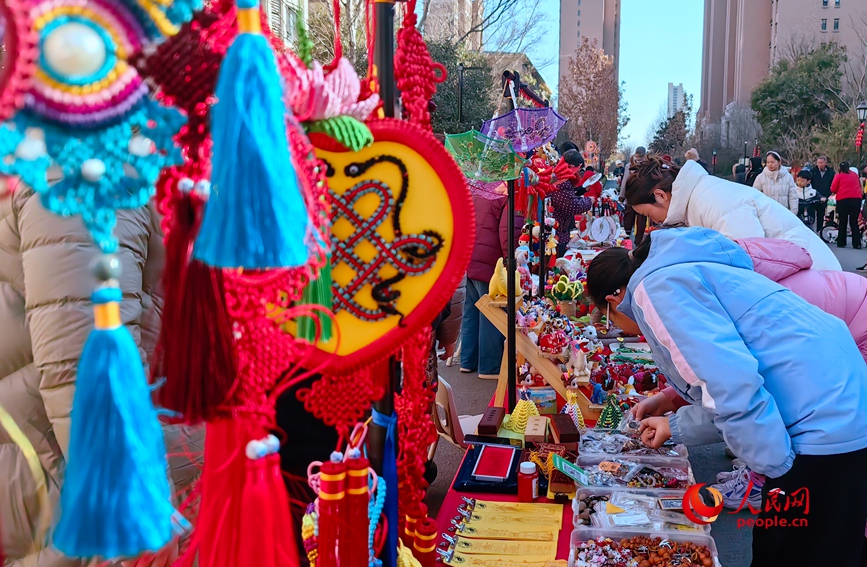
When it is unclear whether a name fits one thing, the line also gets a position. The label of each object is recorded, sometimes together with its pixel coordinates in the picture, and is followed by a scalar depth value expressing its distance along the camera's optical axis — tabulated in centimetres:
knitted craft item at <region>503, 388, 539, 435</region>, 247
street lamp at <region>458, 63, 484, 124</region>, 409
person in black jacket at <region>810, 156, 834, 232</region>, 1134
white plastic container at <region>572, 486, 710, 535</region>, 181
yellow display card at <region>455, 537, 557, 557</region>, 164
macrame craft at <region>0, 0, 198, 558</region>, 52
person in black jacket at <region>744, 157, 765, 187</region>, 1165
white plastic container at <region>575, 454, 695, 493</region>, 196
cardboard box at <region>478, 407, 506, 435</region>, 234
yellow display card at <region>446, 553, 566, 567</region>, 159
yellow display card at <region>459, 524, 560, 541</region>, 170
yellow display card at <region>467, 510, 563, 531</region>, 176
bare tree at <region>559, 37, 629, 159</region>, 2194
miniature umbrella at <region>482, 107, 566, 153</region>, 300
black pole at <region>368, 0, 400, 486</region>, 91
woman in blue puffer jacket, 148
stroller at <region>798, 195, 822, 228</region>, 1173
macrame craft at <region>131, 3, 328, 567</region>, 58
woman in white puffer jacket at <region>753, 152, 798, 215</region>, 804
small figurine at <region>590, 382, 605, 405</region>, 257
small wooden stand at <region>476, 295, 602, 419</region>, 256
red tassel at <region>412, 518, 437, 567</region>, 112
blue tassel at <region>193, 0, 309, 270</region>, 57
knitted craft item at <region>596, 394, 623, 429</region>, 231
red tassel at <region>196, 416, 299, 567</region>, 71
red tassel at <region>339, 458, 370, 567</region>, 89
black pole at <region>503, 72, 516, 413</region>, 277
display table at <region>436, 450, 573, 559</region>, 168
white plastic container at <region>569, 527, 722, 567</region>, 162
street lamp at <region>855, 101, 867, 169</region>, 1195
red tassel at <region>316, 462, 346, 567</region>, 87
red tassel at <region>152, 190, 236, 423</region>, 66
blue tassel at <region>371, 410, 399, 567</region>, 98
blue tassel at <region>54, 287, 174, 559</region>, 55
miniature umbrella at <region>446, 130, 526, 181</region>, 289
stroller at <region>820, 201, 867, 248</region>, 998
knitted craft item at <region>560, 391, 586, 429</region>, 246
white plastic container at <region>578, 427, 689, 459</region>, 200
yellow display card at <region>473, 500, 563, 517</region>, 183
